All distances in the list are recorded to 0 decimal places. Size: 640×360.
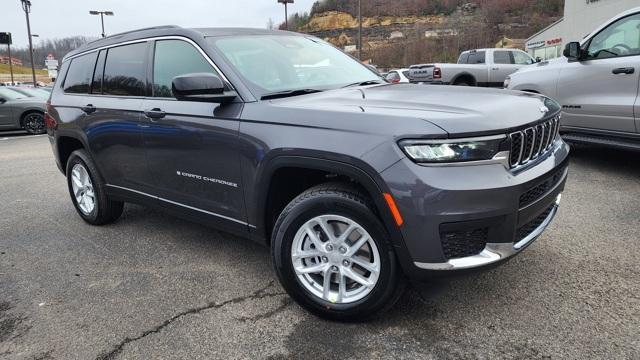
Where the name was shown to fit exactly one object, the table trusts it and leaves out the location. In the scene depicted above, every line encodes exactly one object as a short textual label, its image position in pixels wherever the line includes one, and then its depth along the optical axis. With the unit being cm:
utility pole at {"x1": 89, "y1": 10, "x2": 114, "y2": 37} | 3888
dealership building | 2835
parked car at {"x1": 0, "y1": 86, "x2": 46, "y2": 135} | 1351
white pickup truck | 1769
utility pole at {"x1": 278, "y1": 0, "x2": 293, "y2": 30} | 3648
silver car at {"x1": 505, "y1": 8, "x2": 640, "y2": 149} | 524
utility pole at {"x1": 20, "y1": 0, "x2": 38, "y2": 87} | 2981
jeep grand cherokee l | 235
